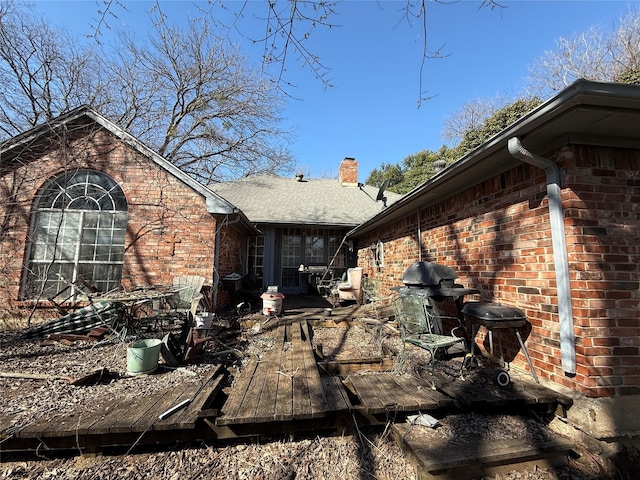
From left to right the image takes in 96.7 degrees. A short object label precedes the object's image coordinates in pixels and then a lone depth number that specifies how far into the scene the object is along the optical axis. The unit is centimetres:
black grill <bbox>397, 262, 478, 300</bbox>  389
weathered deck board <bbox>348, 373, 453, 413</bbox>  274
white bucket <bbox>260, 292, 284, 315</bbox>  702
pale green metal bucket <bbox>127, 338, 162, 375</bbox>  373
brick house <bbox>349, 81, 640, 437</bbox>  253
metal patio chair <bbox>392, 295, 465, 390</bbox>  355
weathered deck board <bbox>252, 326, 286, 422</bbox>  263
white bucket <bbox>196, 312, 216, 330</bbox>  553
